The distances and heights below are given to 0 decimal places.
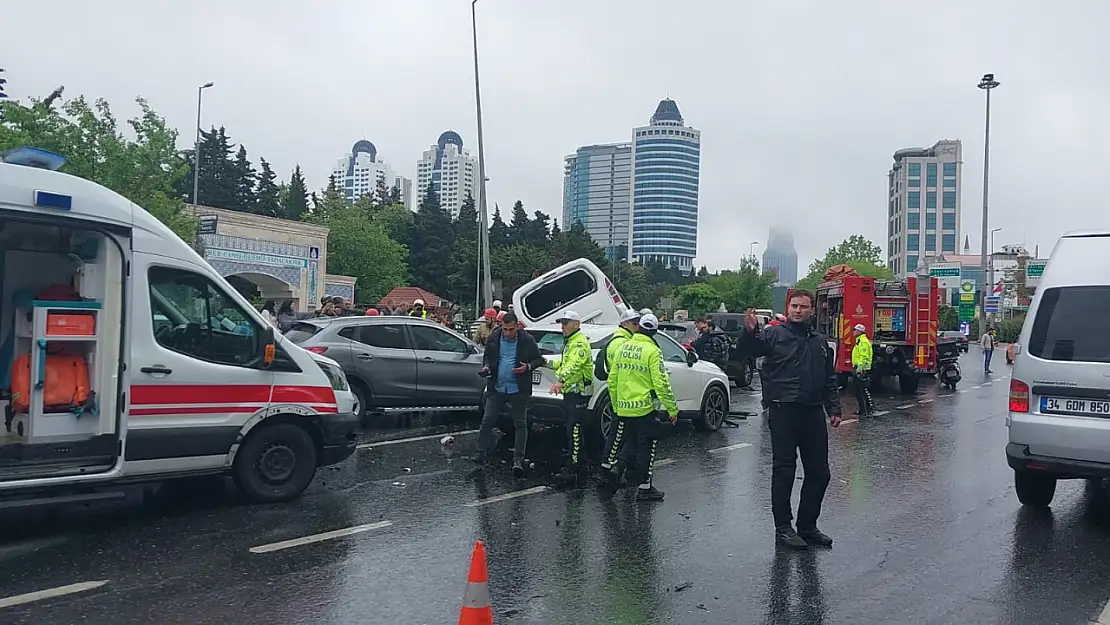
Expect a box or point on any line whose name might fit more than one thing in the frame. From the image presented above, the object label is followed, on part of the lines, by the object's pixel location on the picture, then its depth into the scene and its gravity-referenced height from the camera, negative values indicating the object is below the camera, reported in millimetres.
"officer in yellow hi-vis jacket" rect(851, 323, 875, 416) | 15500 -337
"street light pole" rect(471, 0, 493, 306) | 22828 +3669
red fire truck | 19609 +632
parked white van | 6699 -136
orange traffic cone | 4102 -1209
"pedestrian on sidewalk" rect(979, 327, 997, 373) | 26891 +225
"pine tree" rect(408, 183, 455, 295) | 76638 +7979
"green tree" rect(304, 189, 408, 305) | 64938 +5834
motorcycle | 21125 -286
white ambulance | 6484 -182
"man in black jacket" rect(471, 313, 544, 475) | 9117 -369
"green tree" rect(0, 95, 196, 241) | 22984 +4900
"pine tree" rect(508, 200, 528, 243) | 75812 +10308
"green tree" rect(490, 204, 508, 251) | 72681 +9141
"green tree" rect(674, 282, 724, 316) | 55284 +2974
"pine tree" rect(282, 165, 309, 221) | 87625 +13486
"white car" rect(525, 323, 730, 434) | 10508 -551
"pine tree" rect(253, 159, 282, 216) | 79562 +12909
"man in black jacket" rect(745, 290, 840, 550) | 6477 -425
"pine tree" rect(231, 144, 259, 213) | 78894 +13617
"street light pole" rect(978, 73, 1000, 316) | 44562 +10464
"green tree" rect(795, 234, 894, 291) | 84500 +9277
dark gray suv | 11789 -312
